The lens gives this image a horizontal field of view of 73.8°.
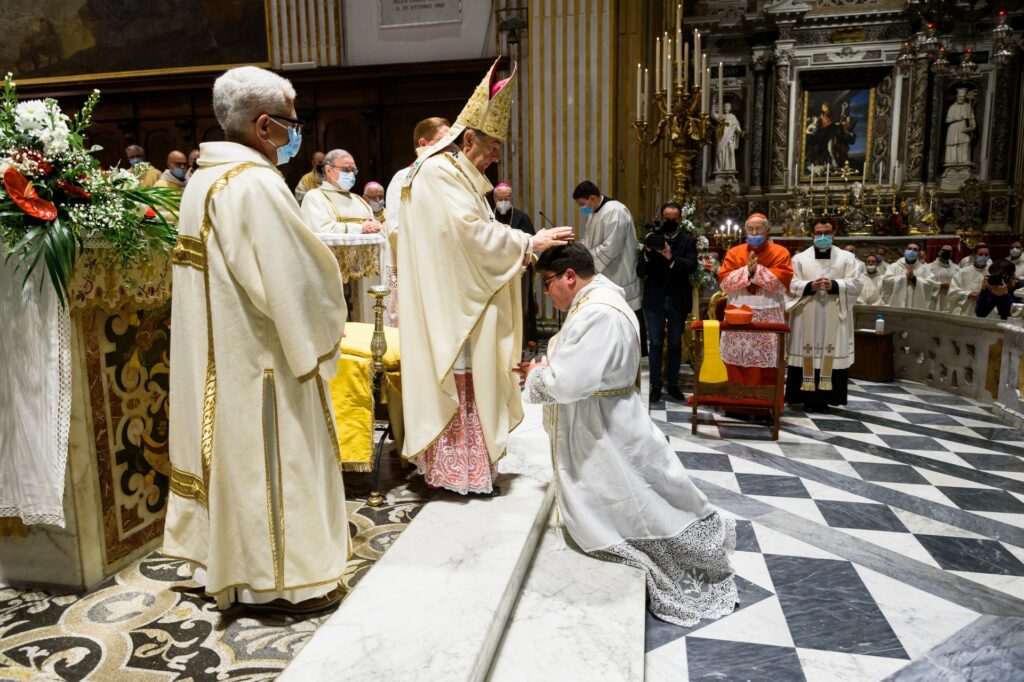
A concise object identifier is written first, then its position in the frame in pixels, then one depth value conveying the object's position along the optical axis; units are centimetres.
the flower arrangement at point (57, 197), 217
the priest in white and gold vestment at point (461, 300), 307
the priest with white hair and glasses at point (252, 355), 207
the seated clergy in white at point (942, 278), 964
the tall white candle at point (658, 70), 584
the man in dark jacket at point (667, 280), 618
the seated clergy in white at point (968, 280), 941
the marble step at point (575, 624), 232
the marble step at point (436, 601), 201
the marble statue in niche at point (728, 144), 1291
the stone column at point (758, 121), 1285
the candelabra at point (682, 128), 578
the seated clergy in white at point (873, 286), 970
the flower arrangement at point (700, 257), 650
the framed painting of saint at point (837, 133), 1278
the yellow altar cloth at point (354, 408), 337
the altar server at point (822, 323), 618
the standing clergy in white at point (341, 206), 521
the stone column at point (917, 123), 1225
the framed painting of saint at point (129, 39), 975
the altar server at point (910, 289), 968
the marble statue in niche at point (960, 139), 1212
